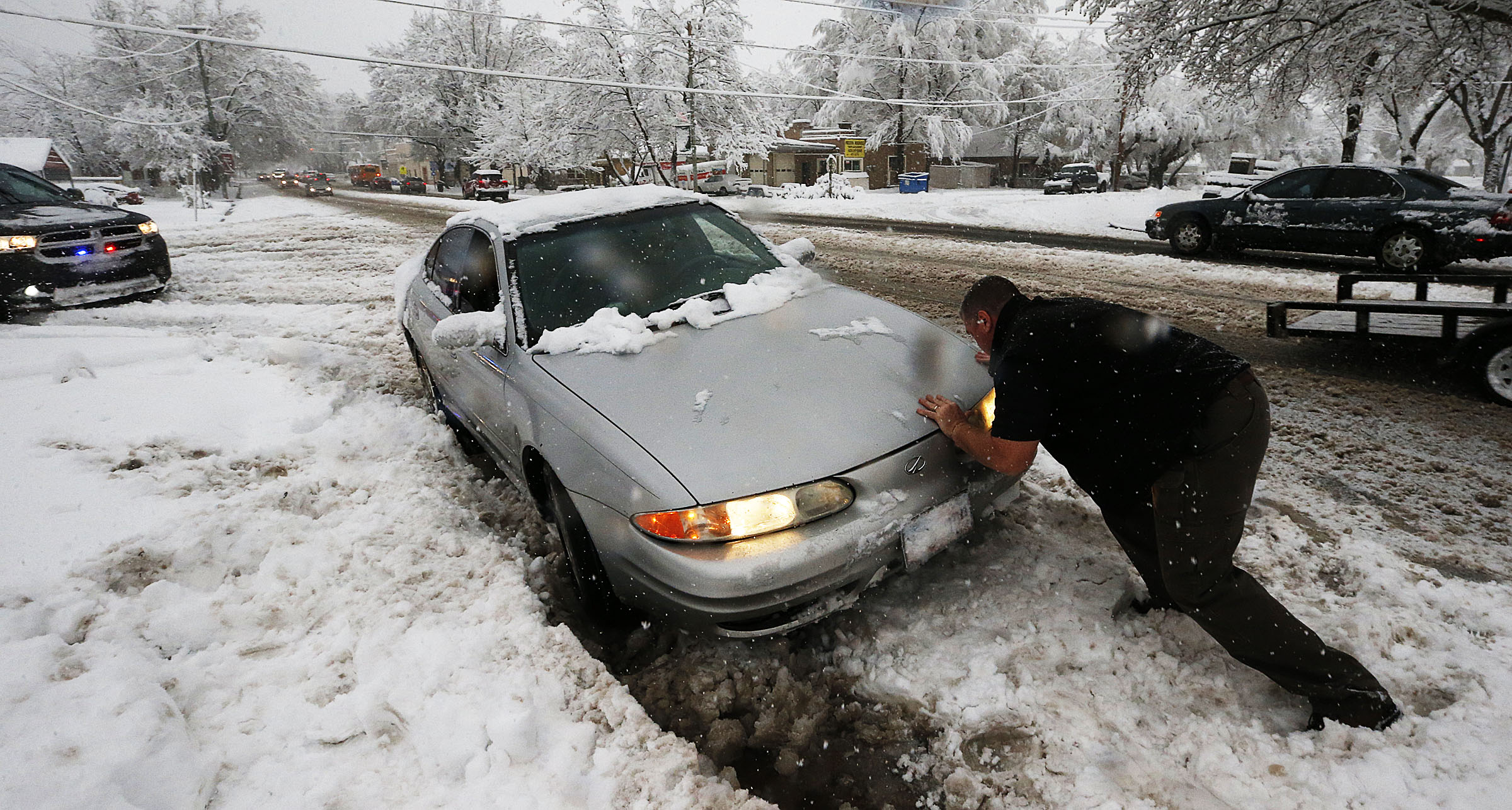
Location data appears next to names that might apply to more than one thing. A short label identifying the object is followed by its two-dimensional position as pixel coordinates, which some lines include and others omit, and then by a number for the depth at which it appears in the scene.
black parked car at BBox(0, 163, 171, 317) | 7.68
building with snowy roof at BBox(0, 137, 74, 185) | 34.41
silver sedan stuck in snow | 2.31
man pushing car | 2.14
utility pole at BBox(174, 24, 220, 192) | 41.72
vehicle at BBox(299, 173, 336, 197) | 46.00
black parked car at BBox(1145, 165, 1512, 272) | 9.22
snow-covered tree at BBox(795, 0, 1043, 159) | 37.84
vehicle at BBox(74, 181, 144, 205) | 28.31
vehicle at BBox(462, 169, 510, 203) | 35.56
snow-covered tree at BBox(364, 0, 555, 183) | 49.69
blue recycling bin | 32.12
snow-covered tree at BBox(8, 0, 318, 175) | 43.06
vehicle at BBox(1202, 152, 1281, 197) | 15.64
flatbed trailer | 4.45
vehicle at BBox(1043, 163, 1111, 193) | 33.78
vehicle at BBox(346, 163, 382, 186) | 59.28
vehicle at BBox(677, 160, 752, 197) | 30.88
